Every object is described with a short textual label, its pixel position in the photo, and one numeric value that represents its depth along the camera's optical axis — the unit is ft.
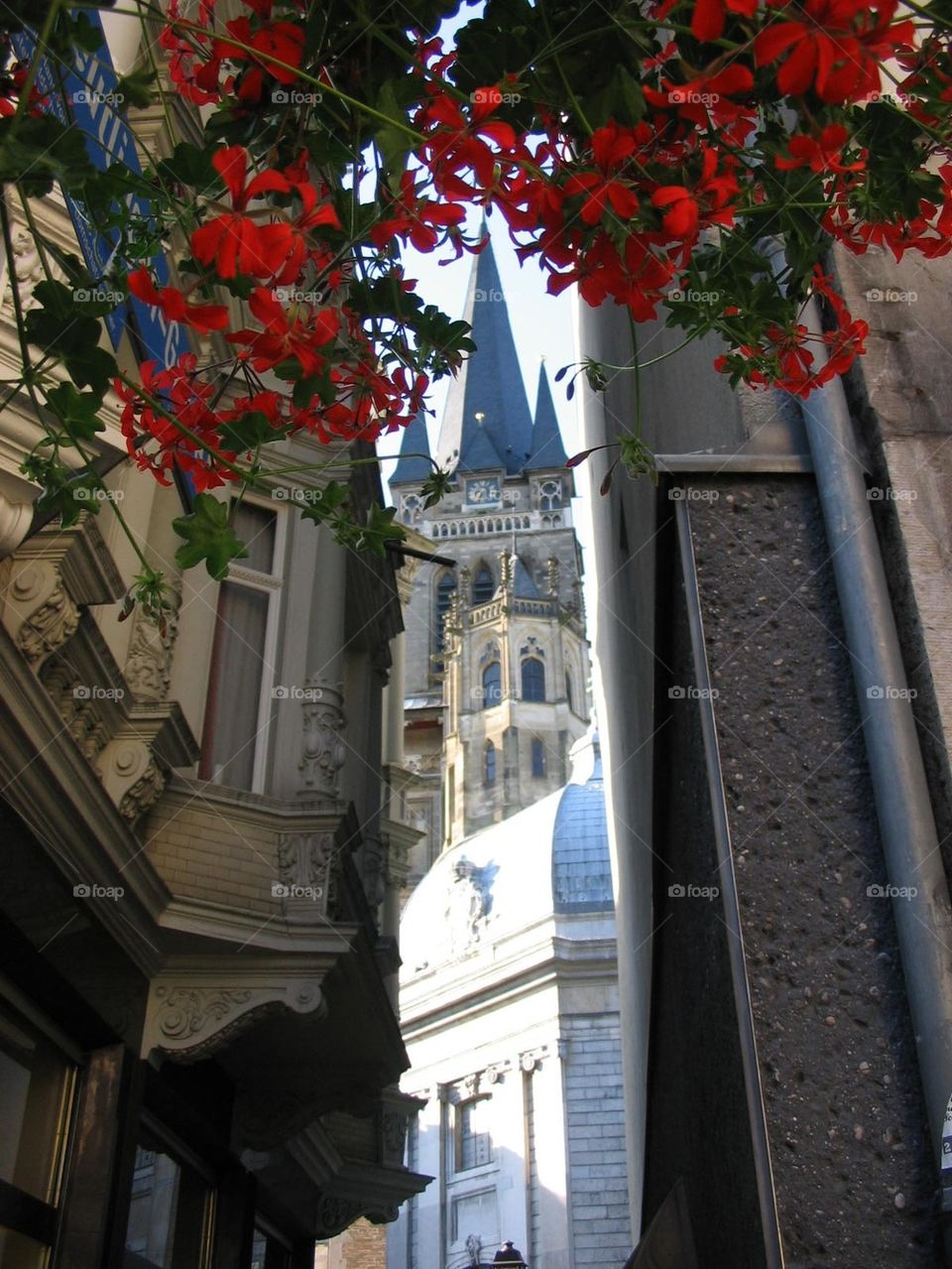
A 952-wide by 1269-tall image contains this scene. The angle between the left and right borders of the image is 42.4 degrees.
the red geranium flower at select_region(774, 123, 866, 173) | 5.83
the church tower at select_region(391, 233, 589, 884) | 240.12
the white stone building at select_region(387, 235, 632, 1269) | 105.70
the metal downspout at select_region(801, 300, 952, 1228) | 7.14
